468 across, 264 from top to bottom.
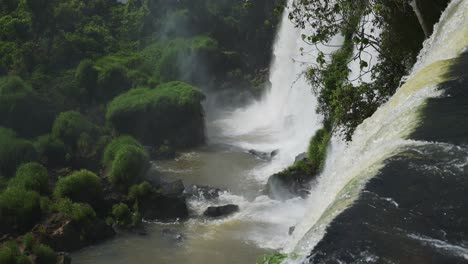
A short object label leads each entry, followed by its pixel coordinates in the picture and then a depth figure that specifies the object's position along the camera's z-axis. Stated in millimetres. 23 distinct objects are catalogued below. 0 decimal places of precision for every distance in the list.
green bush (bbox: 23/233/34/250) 19906
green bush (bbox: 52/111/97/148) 32844
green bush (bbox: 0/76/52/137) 34531
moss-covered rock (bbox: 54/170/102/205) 24047
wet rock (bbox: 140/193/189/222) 23625
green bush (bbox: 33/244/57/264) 18812
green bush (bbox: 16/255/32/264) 18109
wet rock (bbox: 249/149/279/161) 30977
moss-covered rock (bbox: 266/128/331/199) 23562
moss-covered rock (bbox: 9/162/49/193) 25047
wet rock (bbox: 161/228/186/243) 21500
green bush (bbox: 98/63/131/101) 42156
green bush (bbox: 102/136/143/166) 28977
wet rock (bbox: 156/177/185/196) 24362
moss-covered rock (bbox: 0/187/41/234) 22469
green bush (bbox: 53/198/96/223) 21906
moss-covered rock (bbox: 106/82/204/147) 35312
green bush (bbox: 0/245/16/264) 17881
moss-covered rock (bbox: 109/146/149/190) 25922
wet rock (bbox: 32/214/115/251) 21062
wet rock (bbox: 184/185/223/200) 25547
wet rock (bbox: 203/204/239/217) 23484
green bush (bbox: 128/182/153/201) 24250
